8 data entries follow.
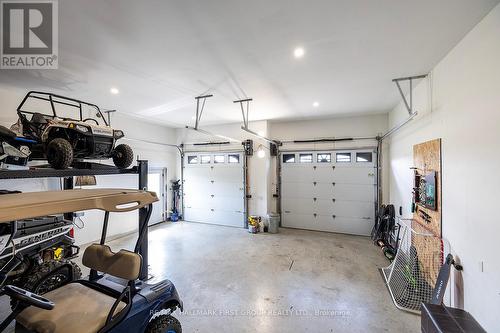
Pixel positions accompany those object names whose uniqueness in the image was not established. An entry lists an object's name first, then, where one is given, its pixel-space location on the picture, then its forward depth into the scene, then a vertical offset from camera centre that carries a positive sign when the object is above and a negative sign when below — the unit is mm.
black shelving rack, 1604 -36
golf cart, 1221 -1105
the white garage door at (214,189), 7051 -741
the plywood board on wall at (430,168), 3020 -26
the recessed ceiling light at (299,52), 2611 +1479
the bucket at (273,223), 6312 -1696
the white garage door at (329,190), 6027 -718
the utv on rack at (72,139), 2084 +356
